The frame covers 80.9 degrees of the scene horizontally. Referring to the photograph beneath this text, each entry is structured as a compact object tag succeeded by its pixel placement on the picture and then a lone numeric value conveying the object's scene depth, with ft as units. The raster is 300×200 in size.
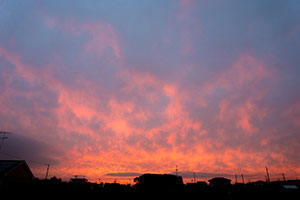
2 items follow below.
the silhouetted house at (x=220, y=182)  222.48
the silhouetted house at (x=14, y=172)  96.63
